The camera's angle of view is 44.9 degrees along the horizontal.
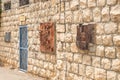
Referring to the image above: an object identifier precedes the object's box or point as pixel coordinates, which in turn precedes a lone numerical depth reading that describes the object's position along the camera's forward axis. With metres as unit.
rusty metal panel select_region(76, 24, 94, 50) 3.21
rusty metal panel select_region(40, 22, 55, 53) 4.52
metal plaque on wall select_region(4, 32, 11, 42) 6.46
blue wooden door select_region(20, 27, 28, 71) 5.64
